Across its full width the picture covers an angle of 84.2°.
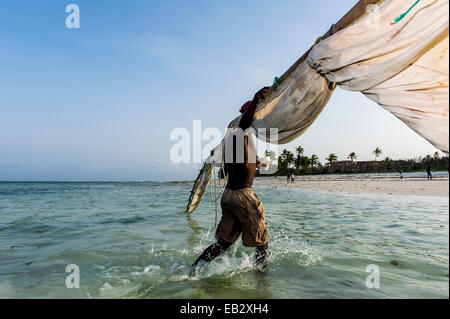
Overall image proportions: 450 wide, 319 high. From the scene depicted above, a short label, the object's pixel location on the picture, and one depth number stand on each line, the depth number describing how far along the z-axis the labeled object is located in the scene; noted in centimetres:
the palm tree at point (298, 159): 8856
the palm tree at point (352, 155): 9325
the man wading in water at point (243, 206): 335
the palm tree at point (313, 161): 9119
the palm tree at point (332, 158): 9082
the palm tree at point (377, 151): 9488
